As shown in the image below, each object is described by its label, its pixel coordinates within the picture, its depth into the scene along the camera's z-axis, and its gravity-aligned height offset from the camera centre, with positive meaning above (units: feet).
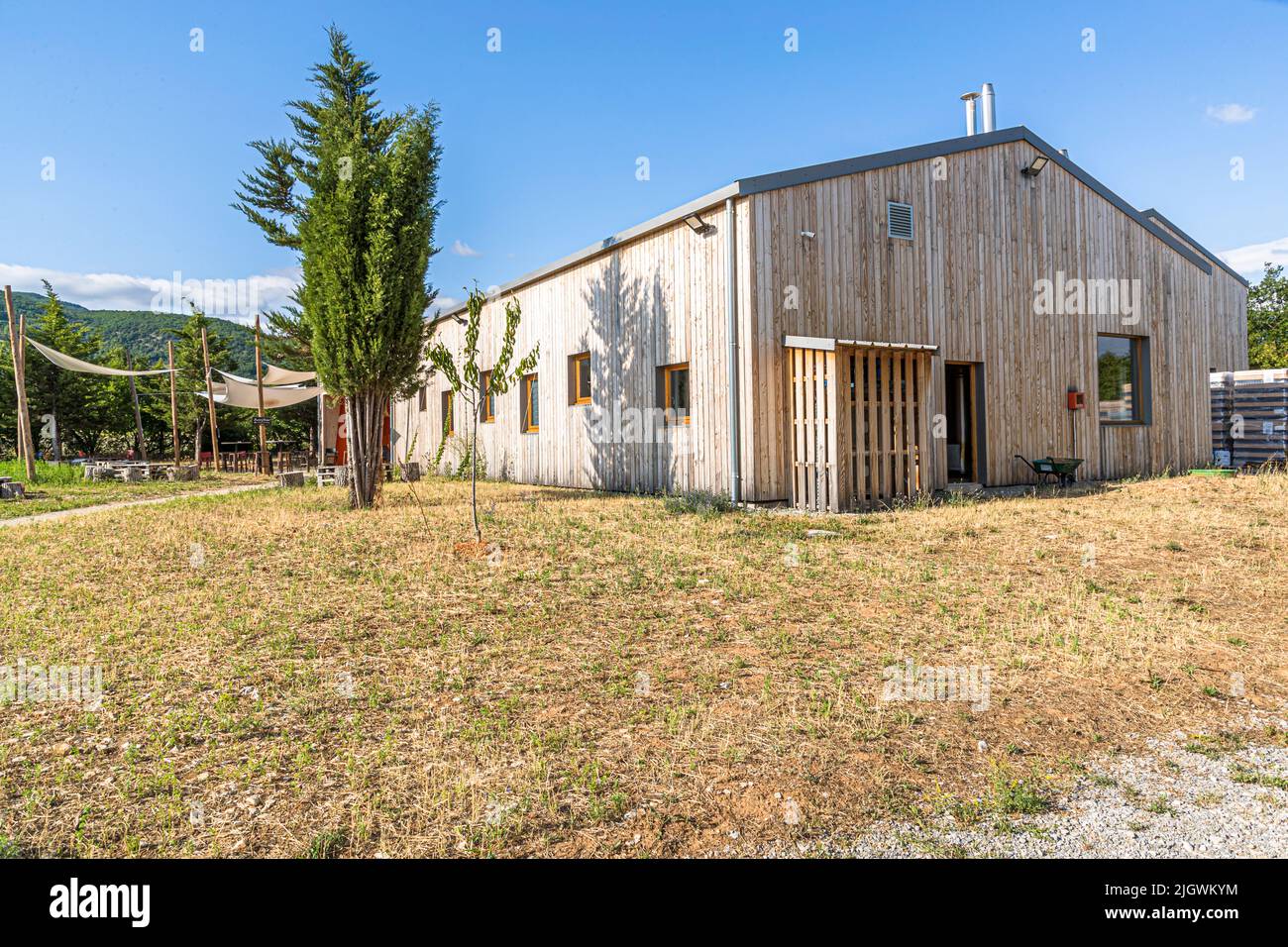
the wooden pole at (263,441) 65.92 +2.64
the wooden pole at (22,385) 52.95 +6.51
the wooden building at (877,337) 34.91 +6.43
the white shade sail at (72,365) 61.64 +9.30
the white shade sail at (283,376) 76.59 +9.46
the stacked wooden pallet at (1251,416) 49.26 +1.77
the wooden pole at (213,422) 69.48 +4.72
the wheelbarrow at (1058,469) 40.37 -1.08
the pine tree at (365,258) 37.83 +10.50
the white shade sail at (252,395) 72.18 +7.40
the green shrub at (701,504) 33.14 -2.07
